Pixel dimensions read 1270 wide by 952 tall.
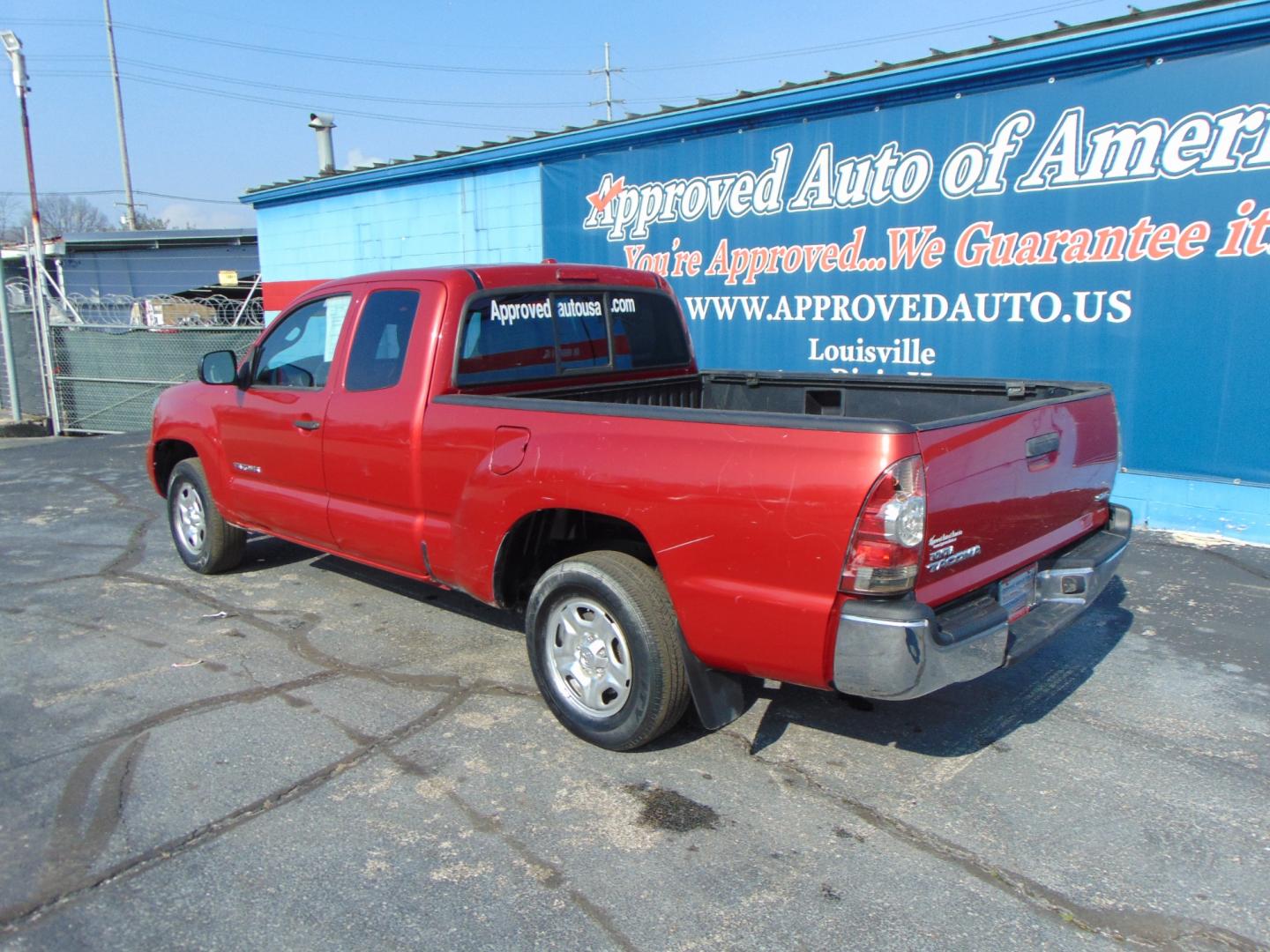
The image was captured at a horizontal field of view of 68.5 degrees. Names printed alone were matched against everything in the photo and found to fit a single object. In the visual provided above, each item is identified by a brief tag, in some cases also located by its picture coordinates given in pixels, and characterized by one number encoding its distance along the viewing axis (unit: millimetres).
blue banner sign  6539
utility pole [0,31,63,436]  14008
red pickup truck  2920
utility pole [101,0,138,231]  40188
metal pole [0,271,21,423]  14176
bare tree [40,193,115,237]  66625
